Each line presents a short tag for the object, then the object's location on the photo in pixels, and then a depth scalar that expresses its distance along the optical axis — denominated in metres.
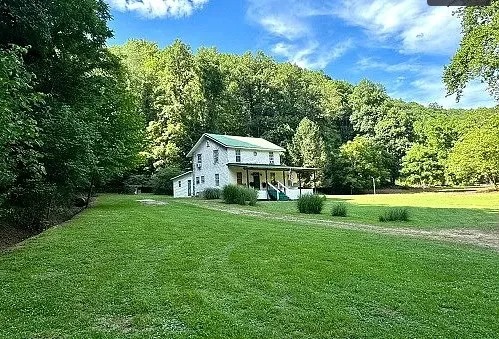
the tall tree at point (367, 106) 67.38
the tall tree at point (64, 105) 13.34
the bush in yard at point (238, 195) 26.92
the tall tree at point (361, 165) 56.94
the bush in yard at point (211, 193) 33.66
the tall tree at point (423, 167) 60.88
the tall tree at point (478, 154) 46.00
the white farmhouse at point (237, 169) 39.03
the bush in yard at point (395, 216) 18.92
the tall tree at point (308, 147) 54.28
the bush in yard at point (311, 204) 21.97
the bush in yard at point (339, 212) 20.52
